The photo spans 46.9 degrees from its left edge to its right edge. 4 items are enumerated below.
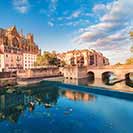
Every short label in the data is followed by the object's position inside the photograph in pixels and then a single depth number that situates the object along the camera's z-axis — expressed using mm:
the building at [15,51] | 73425
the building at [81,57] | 109281
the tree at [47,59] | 80562
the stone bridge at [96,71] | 59759
